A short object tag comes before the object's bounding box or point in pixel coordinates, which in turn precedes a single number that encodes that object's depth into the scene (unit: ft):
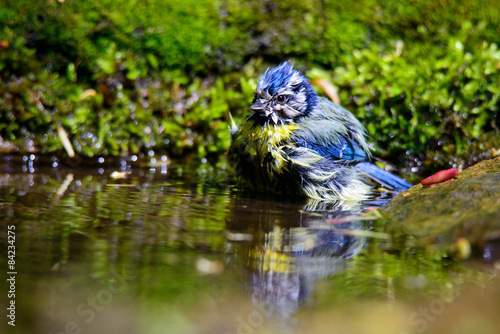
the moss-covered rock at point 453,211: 13.55
